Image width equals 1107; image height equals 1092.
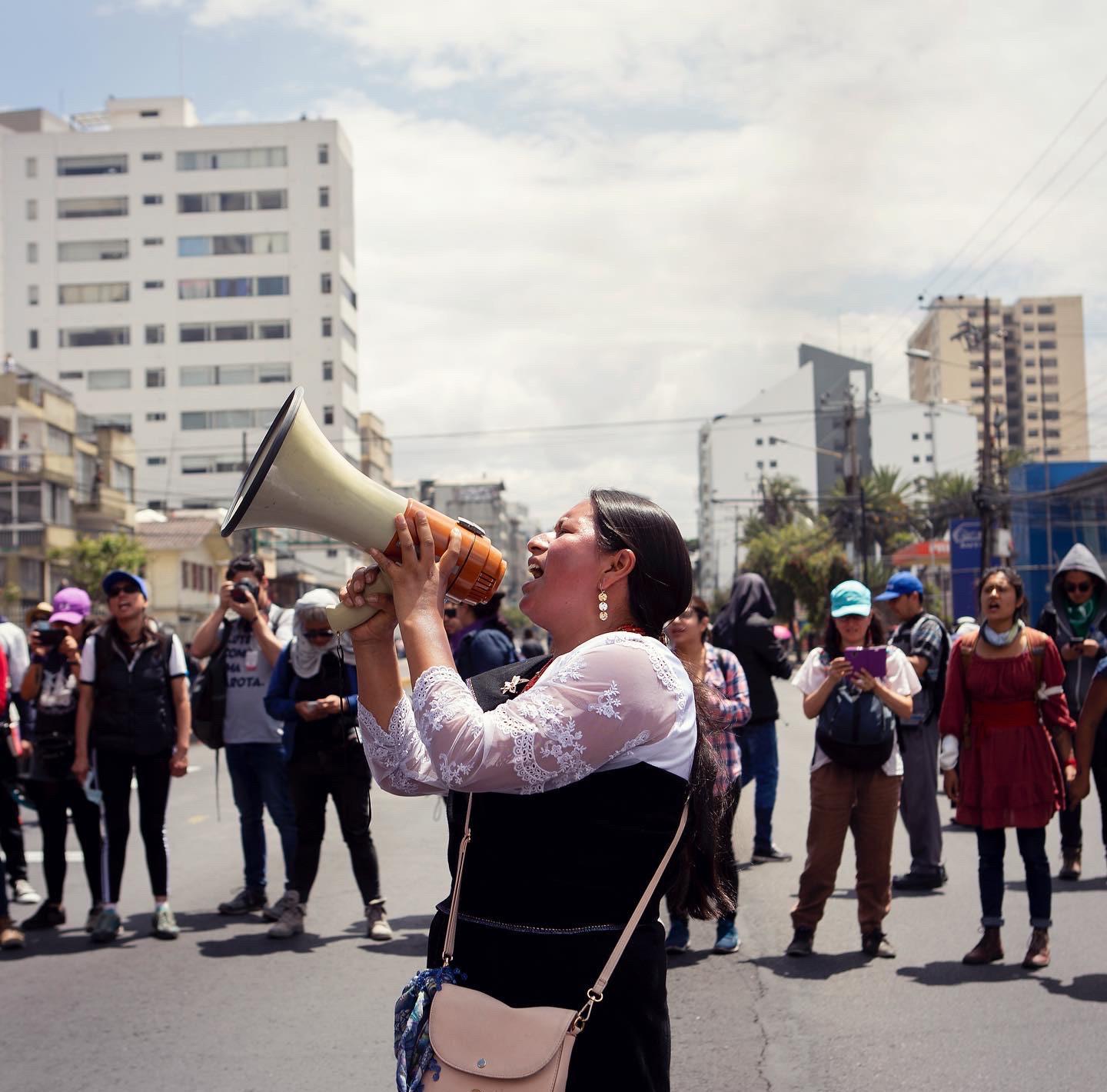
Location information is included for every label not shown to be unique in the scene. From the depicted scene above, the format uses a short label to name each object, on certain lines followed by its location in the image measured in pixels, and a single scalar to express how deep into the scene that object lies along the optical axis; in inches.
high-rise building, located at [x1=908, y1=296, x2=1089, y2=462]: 6555.1
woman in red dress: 266.1
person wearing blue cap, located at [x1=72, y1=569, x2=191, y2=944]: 302.0
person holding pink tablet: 275.0
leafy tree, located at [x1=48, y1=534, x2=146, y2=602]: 1964.8
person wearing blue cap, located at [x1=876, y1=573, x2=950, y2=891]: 351.6
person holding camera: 326.3
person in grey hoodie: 331.9
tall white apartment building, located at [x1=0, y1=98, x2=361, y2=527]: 3462.1
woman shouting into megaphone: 97.0
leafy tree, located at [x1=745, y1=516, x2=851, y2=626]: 2500.0
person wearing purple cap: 317.1
